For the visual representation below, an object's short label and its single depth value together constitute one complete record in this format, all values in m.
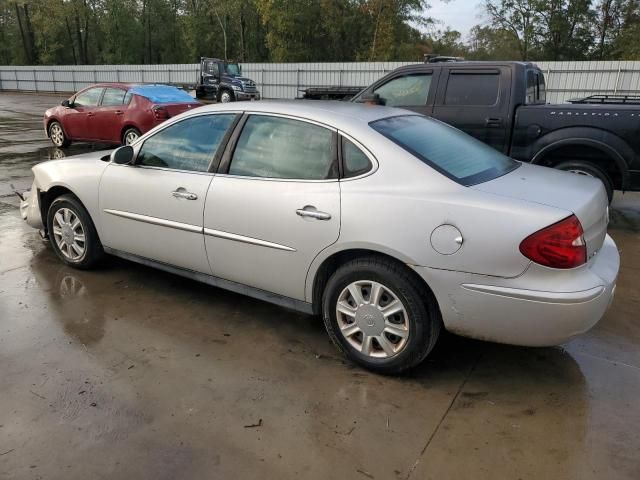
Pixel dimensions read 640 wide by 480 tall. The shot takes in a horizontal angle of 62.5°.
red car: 10.65
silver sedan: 2.69
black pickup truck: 5.85
